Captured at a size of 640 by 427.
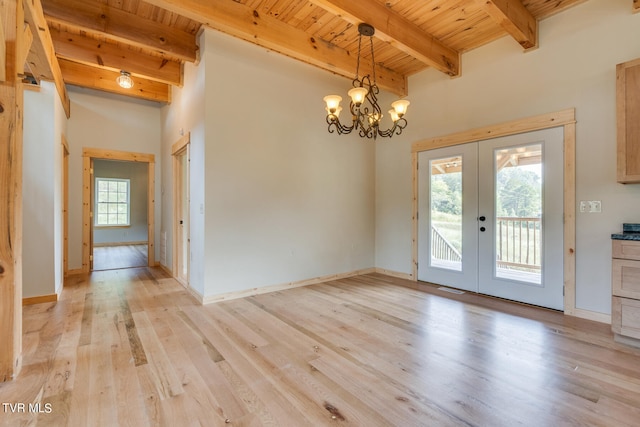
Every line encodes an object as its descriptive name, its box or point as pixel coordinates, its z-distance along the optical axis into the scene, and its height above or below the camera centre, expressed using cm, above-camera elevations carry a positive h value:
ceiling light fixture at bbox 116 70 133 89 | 453 +202
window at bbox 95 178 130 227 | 906 +31
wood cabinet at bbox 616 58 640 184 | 258 +82
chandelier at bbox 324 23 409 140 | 271 +102
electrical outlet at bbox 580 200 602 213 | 296 +6
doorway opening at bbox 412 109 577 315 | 313 -2
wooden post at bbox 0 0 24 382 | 192 +13
